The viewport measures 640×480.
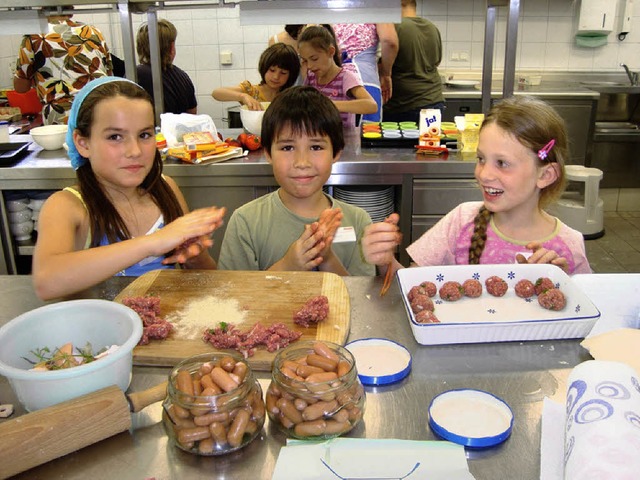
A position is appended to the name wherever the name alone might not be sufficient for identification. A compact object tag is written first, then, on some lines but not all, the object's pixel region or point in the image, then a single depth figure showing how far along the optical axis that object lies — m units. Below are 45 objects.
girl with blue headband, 1.43
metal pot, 4.48
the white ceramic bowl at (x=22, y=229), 2.76
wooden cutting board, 1.12
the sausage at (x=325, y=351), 0.91
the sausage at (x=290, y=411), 0.85
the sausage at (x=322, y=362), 0.89
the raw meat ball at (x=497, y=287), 1.27
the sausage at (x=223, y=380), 0.84
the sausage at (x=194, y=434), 0.83
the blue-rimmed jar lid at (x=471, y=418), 0.86
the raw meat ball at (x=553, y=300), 1.21
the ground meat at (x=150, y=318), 1.14
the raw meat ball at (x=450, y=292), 1.27
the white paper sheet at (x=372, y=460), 0.79
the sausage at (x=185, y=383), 0.84
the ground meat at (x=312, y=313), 1.20
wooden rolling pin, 0.80
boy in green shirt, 1.72
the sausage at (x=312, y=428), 0.85
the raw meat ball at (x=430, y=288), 1.28
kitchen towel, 0.65
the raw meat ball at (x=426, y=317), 1.14
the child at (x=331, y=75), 3.03
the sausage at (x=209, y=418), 0.83
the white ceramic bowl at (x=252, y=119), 2.87
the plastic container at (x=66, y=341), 0.88
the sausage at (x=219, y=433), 0.83
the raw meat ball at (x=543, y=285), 1.27
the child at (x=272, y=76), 3.17
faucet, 4.92
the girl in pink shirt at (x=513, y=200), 1.57
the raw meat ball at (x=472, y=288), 1.27
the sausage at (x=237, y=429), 0.84
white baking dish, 1.11
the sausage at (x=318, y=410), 0.84
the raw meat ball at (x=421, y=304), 1.21
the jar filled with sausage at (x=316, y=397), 0.85
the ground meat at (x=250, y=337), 1.11
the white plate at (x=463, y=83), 5.03
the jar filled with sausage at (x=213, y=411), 0.83
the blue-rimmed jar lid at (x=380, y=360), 1.01
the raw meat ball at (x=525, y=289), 1.27
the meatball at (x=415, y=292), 1.25
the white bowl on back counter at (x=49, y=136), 2.87
